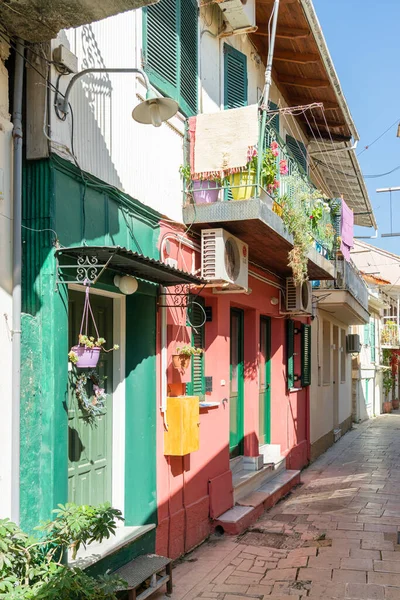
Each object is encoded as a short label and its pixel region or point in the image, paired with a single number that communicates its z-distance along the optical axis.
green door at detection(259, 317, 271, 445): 11.30
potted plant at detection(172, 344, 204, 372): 6.78
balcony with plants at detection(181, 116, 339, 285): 7.35
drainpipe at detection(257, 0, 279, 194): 7.28
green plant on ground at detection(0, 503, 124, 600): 3.72
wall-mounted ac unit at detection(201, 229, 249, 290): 7.49
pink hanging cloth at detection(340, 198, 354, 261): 12.20
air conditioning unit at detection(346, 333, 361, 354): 20.59
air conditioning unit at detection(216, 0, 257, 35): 8.15
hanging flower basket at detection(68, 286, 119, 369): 4.89
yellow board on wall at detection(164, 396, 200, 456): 6.67
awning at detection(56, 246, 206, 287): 4.75
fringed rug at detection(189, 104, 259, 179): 7.23
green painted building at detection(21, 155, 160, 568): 4.66
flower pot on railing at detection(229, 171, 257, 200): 7.42
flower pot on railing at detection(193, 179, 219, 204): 7.55
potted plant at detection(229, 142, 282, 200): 7.34
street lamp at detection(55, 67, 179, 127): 4.96
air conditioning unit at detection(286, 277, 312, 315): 11.34
